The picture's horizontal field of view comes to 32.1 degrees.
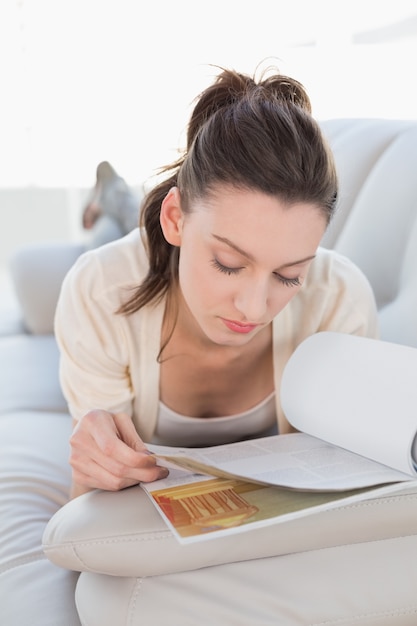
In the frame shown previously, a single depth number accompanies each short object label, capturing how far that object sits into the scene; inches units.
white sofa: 37.6
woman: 42.5
